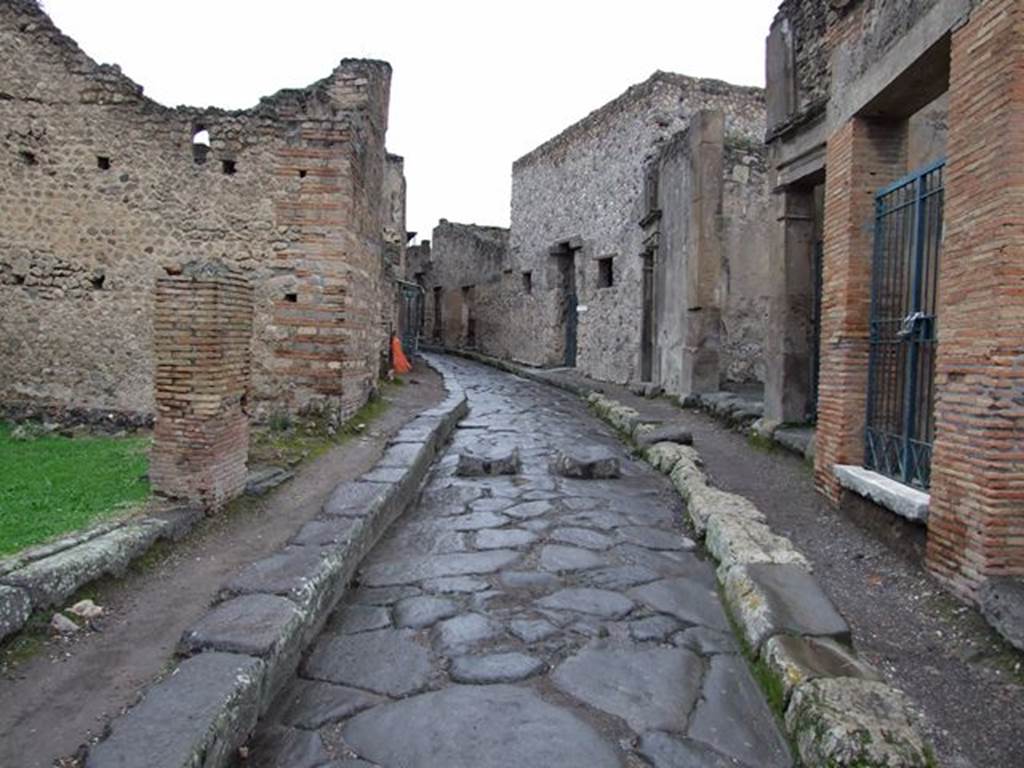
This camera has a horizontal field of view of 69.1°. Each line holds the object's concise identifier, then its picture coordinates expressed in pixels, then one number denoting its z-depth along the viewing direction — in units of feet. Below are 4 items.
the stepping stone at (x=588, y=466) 21.81
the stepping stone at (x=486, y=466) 22.17
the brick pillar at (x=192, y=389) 15.62
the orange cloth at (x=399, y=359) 50.34
